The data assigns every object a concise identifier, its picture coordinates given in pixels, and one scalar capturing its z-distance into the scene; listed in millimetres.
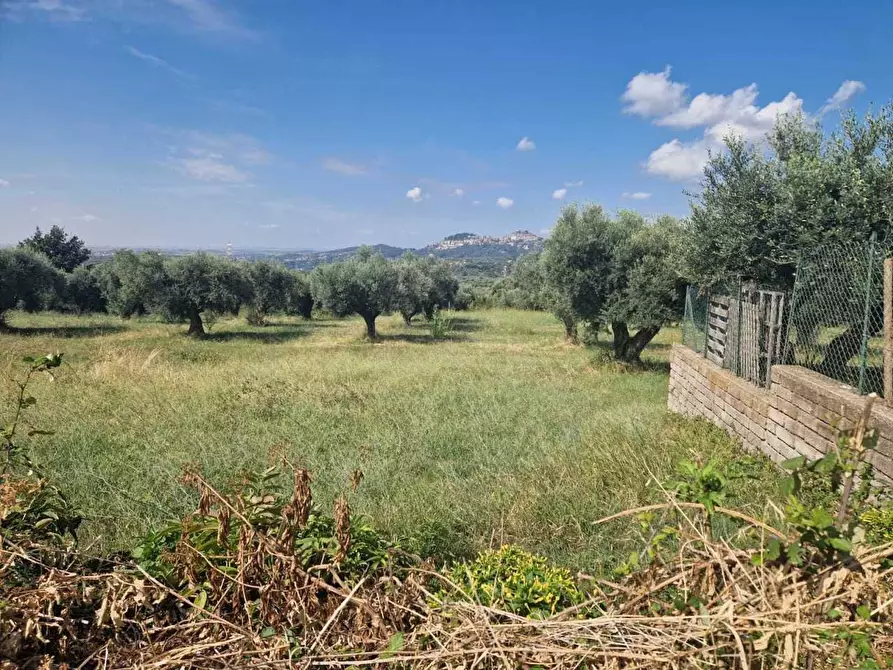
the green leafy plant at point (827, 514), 1227
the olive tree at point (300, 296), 35375
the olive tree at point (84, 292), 33219
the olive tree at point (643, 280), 13219
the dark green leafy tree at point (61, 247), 49994
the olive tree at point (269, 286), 31156
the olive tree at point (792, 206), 6441
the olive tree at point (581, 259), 14133
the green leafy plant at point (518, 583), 2104
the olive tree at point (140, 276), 21938
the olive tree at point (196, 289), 22203
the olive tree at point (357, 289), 23812
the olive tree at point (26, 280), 20609
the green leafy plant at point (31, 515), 2111
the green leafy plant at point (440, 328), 25628
